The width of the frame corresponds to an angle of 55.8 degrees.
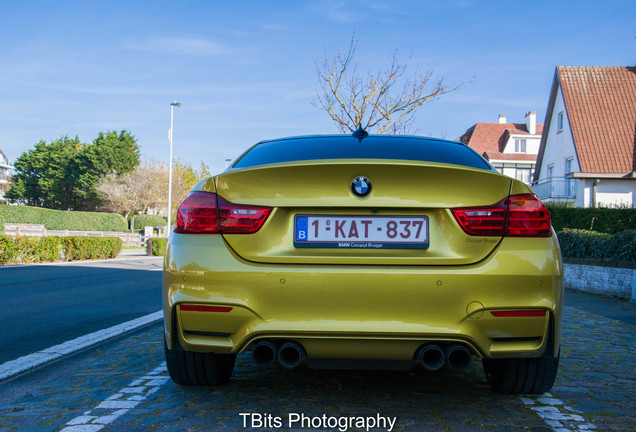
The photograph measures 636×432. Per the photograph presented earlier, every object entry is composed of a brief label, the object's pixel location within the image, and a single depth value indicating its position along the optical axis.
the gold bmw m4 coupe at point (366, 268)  2.88
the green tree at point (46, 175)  83.00
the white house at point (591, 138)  28.22
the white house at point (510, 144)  55.94
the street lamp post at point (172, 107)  43.42
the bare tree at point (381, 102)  23.44
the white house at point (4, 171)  99.40
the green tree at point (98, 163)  77.50
